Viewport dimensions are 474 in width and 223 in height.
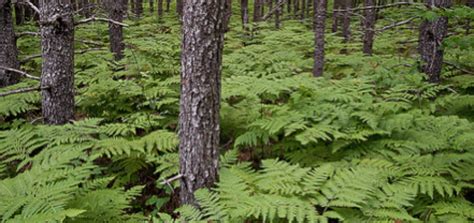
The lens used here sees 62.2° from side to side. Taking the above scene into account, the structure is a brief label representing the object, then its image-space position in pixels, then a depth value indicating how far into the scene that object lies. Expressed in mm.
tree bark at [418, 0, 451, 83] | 6270
